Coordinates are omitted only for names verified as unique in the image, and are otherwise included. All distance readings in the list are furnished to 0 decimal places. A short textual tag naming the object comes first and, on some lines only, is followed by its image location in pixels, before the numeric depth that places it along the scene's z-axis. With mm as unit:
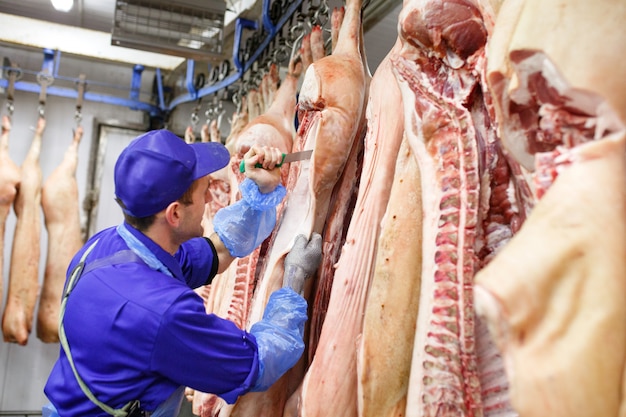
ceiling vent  3742
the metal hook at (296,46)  2764
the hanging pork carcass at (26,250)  5020
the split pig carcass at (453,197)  1234
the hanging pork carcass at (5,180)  4957
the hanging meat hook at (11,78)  5117
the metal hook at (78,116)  5164
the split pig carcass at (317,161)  1980
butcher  1806
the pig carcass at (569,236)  751
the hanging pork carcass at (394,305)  1429
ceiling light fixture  4086
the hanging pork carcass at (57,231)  5164
